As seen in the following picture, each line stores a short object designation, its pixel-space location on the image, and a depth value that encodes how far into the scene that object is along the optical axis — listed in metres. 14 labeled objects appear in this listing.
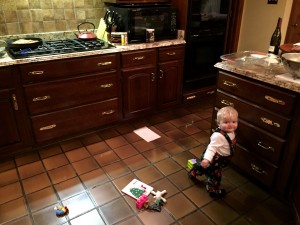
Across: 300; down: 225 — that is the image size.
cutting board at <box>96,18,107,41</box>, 2.73
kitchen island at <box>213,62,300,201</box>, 1.60
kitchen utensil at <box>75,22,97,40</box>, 2.58
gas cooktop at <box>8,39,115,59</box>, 2.13
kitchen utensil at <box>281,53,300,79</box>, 1.56
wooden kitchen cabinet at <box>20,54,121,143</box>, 2.16
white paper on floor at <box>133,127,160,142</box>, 2.61
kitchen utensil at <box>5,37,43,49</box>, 2.20
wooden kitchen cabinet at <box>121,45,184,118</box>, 2.61
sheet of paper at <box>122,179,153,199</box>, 1.89
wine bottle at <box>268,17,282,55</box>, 2.14
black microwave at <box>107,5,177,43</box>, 2.54
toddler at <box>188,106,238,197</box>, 1.69
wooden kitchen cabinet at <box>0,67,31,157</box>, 2.03
